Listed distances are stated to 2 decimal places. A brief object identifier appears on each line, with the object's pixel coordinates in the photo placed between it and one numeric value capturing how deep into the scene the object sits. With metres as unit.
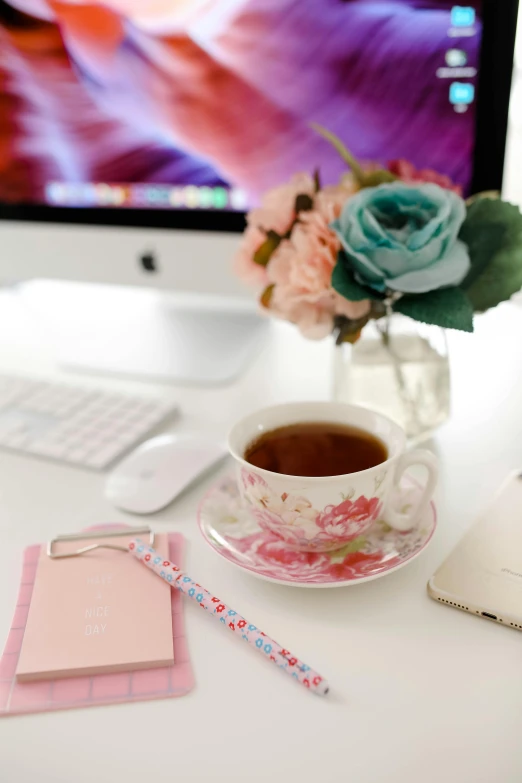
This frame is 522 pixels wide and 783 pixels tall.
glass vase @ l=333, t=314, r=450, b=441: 0.57
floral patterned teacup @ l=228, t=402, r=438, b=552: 0.41
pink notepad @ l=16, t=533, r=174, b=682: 0.37
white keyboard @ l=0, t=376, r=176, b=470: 0.59
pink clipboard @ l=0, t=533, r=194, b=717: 0.36
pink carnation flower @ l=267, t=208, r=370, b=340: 0.51
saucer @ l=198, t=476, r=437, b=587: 0.42
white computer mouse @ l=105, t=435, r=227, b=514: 0.52
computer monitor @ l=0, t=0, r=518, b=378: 0.63
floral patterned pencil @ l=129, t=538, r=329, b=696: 0.36
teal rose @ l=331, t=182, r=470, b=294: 0.49
